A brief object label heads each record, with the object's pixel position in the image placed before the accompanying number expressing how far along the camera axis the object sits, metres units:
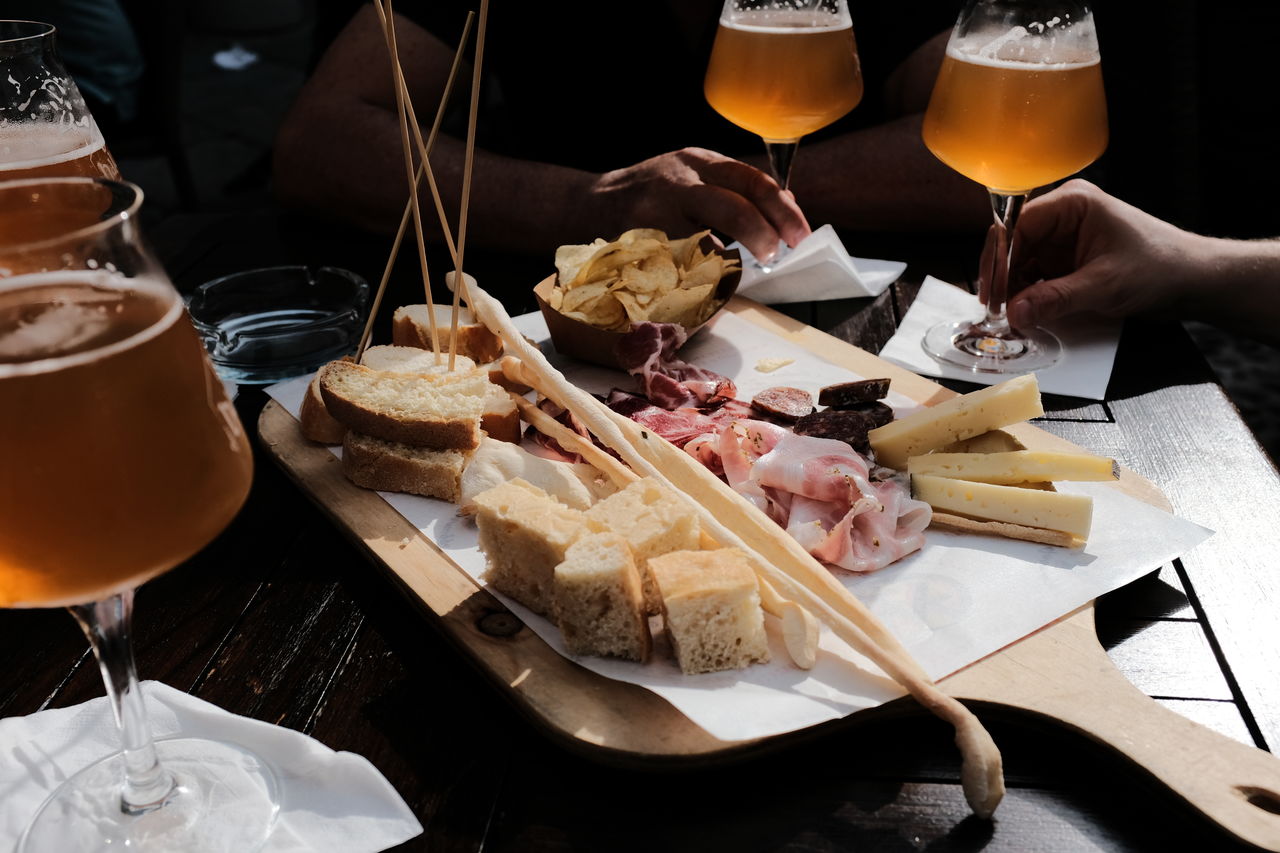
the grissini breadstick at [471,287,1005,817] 0.62
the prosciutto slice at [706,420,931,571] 0.73
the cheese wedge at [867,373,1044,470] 0.78
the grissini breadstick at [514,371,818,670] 0.67
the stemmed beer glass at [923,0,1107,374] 0.86
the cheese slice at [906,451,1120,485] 0.75
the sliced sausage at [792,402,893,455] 0.80
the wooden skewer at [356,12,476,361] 0.78
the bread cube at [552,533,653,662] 0.67
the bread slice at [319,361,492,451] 0.79
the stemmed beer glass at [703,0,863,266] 0.96
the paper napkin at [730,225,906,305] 0.98
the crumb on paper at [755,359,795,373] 0.90
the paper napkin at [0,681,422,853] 0.61
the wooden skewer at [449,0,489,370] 0.75
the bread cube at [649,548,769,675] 0.66
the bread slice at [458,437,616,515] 0.77
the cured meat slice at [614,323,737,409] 0.85
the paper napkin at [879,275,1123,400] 0.88
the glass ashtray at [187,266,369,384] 0.91
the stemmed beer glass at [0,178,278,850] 0.48
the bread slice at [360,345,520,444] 0.82
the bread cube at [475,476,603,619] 0.70
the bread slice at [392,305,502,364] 0.89
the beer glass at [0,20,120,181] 0.74
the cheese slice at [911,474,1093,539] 0.73
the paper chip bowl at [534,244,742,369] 0.89
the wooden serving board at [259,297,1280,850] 0.62
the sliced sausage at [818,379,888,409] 0.82
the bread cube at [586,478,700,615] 0.70
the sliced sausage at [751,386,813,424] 0.83
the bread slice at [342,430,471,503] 0.78
